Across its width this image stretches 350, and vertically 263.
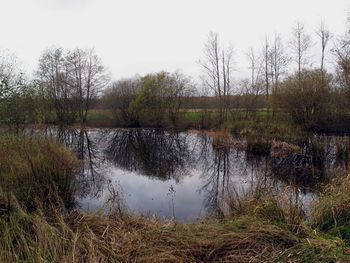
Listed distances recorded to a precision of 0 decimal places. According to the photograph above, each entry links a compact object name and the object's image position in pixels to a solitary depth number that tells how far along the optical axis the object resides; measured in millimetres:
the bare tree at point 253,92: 24156
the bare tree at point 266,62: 28534
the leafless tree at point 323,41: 28703
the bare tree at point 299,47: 28734
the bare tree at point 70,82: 30453
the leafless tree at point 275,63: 27839
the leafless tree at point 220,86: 26898
